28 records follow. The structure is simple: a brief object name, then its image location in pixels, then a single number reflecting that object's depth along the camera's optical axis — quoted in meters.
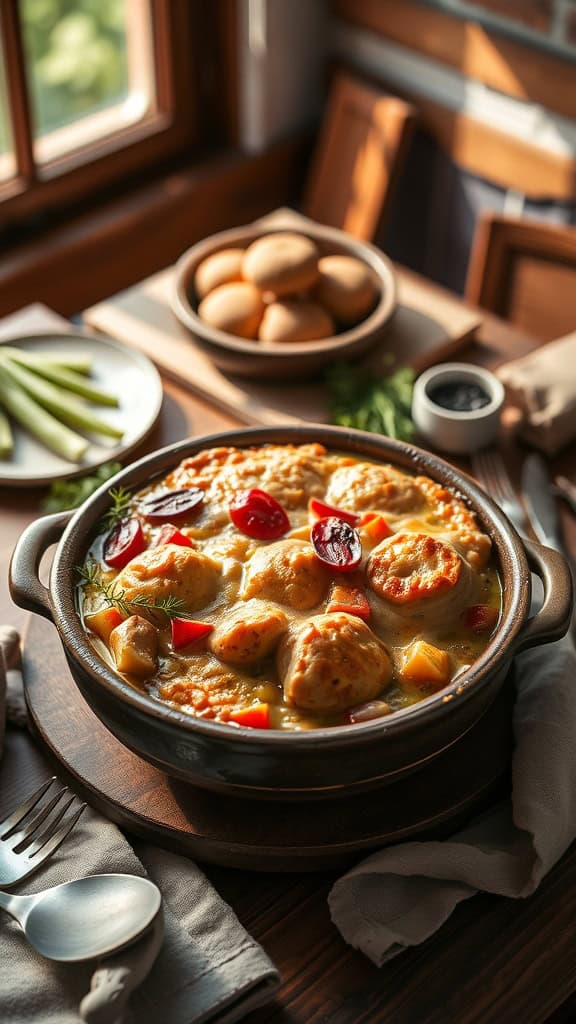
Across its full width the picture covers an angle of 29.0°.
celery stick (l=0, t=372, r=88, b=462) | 2.31
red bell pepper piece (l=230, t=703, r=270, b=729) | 1.52
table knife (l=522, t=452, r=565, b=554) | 2.11
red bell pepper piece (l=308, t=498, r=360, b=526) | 1.83
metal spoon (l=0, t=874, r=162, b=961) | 1.40
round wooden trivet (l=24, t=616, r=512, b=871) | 1.57
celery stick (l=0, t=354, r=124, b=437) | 2.38
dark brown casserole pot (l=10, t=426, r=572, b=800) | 1.43
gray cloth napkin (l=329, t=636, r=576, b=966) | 1.51
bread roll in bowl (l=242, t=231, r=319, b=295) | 2.54
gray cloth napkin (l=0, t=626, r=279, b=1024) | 1.40
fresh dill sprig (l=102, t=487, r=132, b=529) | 1.82
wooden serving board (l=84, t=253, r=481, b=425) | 2.52
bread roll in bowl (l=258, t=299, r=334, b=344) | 2.52
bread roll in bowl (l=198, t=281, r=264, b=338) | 2.55
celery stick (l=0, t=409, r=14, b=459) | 2.31
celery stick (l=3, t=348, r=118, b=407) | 2.47
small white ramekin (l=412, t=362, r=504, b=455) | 2.32
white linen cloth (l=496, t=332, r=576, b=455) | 2.34
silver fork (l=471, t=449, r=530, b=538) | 2.16
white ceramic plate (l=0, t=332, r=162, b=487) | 2.28
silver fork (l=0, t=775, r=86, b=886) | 1.55
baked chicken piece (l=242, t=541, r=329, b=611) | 1.67
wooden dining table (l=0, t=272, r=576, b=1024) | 1.45
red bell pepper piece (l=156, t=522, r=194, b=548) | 1.78
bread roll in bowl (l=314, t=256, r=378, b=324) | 2.60
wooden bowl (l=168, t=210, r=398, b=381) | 2.47
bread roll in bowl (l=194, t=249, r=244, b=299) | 2.65
